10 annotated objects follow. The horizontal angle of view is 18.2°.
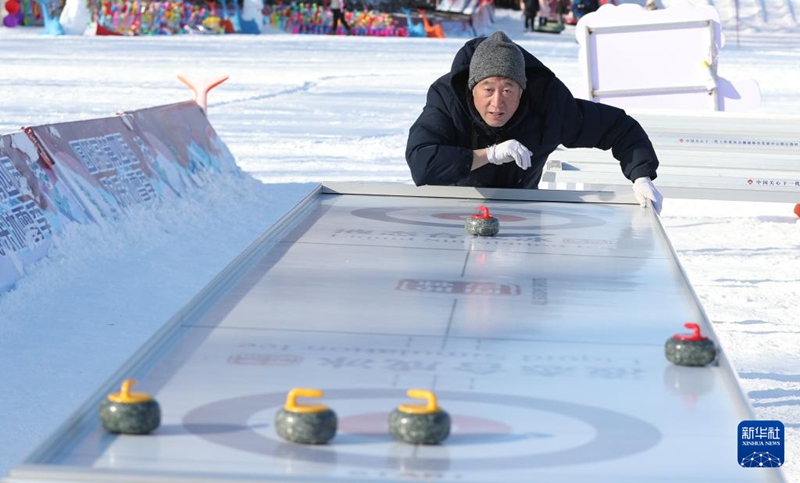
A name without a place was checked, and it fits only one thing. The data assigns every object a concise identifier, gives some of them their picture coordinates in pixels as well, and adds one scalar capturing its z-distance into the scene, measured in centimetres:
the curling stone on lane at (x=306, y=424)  362
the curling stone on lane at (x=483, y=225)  723
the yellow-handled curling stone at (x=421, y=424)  362
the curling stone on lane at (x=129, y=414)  365
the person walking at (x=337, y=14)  7348
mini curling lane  355
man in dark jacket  857
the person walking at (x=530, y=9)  7719
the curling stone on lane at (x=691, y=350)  449
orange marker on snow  1971
